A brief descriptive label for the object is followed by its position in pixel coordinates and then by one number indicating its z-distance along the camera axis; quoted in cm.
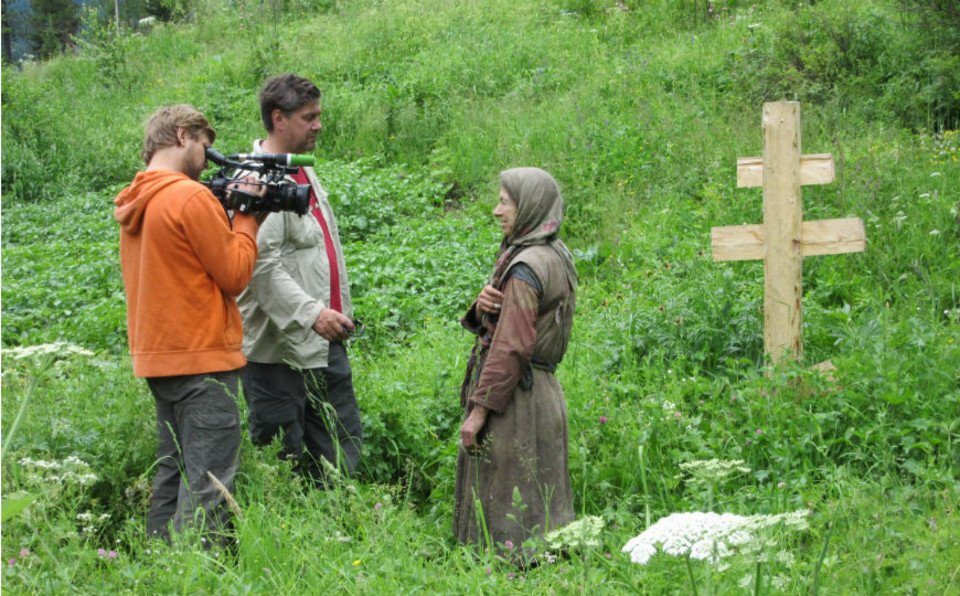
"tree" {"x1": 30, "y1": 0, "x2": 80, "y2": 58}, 4278
